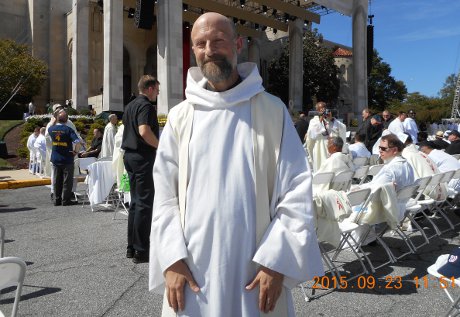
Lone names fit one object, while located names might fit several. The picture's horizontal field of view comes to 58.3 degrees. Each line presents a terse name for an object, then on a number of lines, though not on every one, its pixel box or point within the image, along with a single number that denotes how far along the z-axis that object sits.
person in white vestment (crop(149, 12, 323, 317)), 1.70
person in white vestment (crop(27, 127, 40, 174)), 13.94
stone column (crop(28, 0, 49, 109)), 34.44
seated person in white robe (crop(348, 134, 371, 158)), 9.59
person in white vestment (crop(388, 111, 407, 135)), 11.45
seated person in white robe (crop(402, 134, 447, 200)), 5.98
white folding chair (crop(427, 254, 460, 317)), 2.84
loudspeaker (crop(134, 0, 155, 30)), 20.89
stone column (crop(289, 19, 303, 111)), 34.06
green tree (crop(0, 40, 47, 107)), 27.23
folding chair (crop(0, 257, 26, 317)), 2.05
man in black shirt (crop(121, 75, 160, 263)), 4.71
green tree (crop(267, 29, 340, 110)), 40.00
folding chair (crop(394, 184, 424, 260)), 4.77
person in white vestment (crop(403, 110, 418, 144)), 12.43
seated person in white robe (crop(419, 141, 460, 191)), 6.79
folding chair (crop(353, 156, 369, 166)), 8.82
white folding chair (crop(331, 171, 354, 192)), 5.72
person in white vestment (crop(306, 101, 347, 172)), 10.13
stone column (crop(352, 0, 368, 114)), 30.83
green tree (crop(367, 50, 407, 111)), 56.12
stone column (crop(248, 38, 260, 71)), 37.63
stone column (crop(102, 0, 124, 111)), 22.61
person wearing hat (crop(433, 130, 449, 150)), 8.90
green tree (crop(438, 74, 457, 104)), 66.78
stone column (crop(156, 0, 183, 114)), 21.33
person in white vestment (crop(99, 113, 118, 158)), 9.83
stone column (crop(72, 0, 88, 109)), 27.14
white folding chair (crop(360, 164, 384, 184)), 7.07
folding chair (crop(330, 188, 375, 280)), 4.21
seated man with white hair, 5.98
